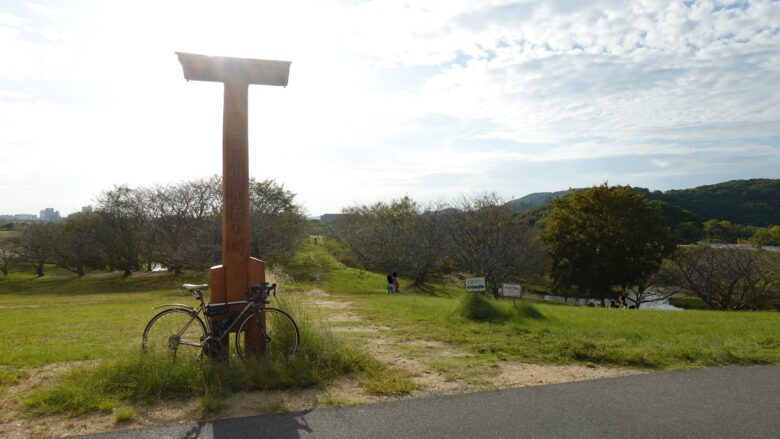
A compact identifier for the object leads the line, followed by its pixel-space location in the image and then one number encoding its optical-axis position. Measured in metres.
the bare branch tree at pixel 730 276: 26.80
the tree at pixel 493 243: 29.19
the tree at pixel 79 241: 38.41
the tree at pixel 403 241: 33.72
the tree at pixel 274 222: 30.82
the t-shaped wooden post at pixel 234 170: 5.74
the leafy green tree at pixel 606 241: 29.62
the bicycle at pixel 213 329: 5.41
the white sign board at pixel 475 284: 10.37
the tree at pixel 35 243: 42.78
